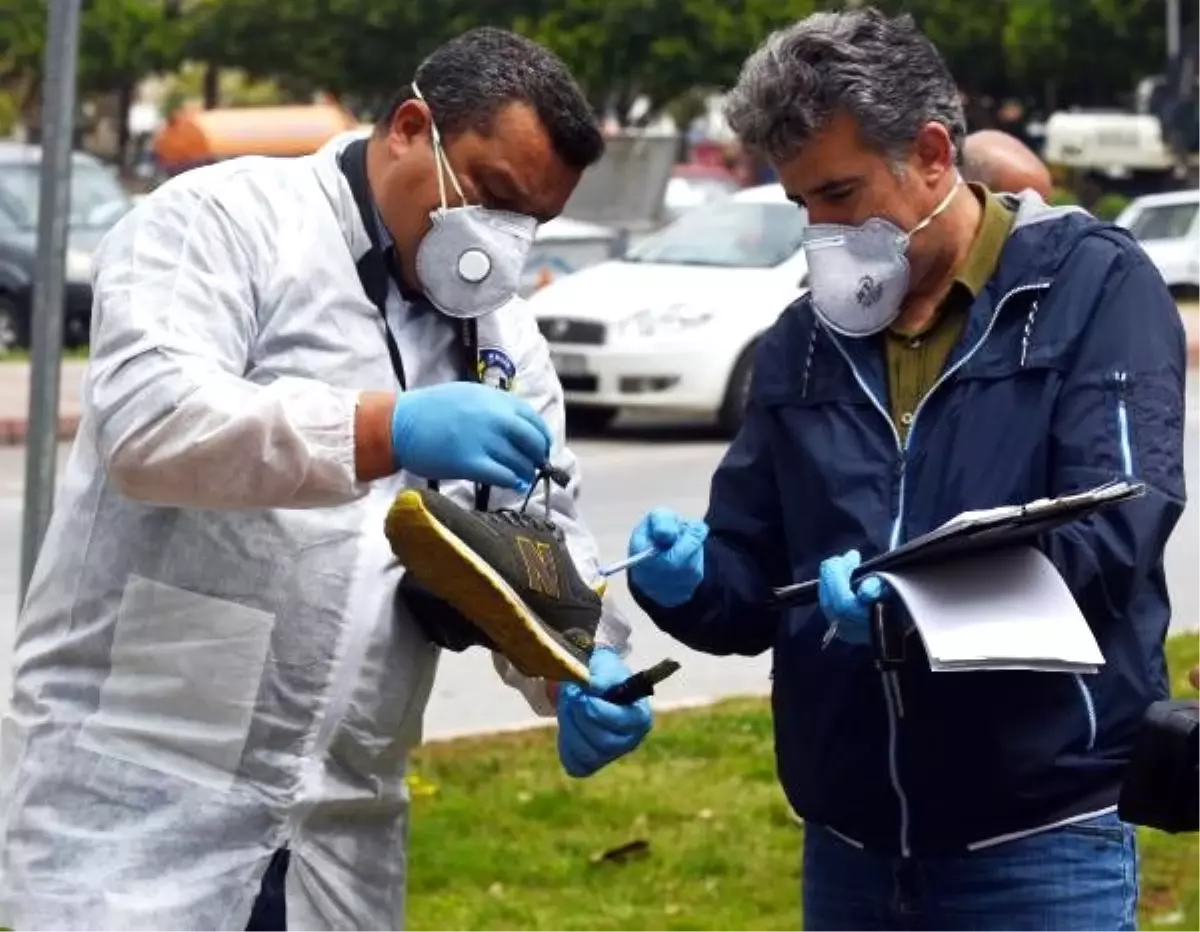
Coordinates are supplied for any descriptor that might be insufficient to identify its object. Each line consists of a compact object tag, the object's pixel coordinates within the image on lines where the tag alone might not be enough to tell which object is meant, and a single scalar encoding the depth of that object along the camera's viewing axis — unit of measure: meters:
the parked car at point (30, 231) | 20.55
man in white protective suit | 3.26
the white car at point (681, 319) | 16.08
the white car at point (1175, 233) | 27.50
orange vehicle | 26.97
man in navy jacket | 3.37
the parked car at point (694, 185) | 36.12
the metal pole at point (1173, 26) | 41.47
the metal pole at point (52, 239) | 5.43
